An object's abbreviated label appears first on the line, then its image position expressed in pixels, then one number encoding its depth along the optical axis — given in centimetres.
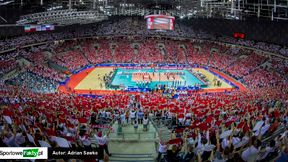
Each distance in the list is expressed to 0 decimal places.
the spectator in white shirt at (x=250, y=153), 540
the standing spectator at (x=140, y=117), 1401
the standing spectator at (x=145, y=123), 1243
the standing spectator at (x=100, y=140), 814
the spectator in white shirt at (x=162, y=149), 797
